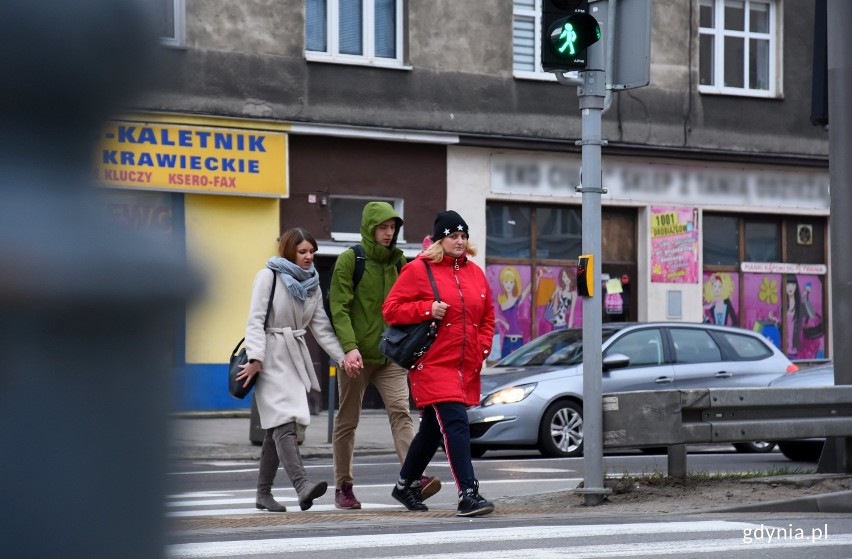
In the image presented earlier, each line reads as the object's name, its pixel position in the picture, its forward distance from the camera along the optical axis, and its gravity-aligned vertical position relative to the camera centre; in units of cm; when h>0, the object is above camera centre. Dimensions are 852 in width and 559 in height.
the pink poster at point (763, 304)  2552 -66
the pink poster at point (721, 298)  2516 -54
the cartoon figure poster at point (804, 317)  2597 -92
